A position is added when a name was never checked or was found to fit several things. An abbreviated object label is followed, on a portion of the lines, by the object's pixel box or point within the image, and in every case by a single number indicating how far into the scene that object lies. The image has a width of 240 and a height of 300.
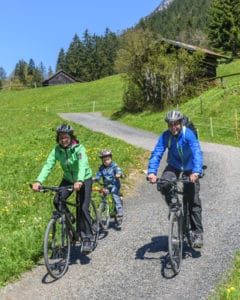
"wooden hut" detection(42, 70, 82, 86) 104.81
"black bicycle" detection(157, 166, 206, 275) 7.13
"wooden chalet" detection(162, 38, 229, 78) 50.25
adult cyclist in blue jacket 7.27
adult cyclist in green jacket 7.60
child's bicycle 9.73
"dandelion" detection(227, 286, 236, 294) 6.15
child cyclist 9.98
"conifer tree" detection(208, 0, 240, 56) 78.38
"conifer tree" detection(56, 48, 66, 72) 129.61
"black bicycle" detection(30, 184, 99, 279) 7.33
